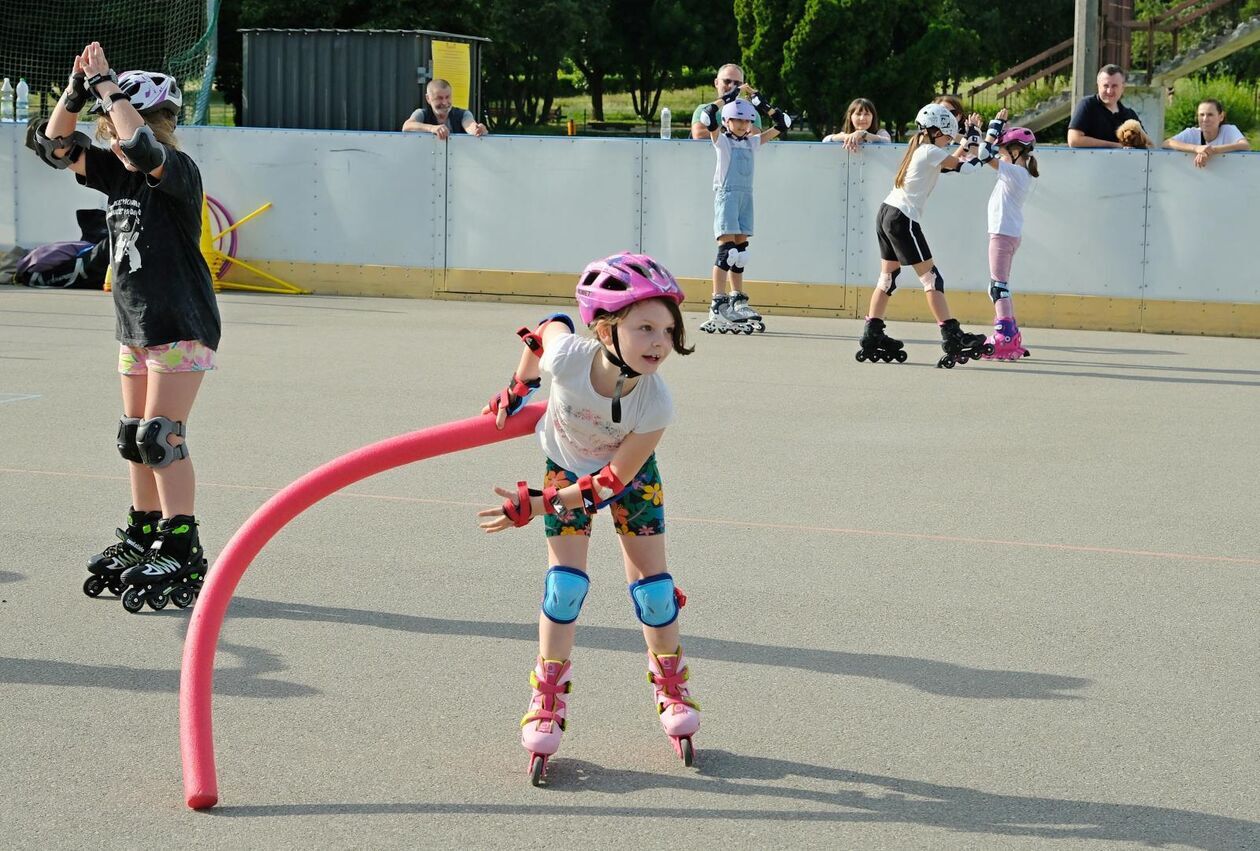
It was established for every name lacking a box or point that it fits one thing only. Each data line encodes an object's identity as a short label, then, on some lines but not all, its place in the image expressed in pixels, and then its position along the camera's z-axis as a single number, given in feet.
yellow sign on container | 75.72
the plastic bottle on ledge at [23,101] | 62.08
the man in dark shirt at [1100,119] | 48.60
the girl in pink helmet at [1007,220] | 42.60
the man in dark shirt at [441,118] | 54.08
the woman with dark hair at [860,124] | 49.19
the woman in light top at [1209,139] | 47.42
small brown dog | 47.98
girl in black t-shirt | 19.44
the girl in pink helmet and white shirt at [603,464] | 13.87
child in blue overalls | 47.55
